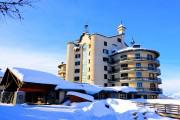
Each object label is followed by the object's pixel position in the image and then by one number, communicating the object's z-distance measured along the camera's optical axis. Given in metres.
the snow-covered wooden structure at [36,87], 33.84
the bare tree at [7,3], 7.51
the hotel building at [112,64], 62.38
